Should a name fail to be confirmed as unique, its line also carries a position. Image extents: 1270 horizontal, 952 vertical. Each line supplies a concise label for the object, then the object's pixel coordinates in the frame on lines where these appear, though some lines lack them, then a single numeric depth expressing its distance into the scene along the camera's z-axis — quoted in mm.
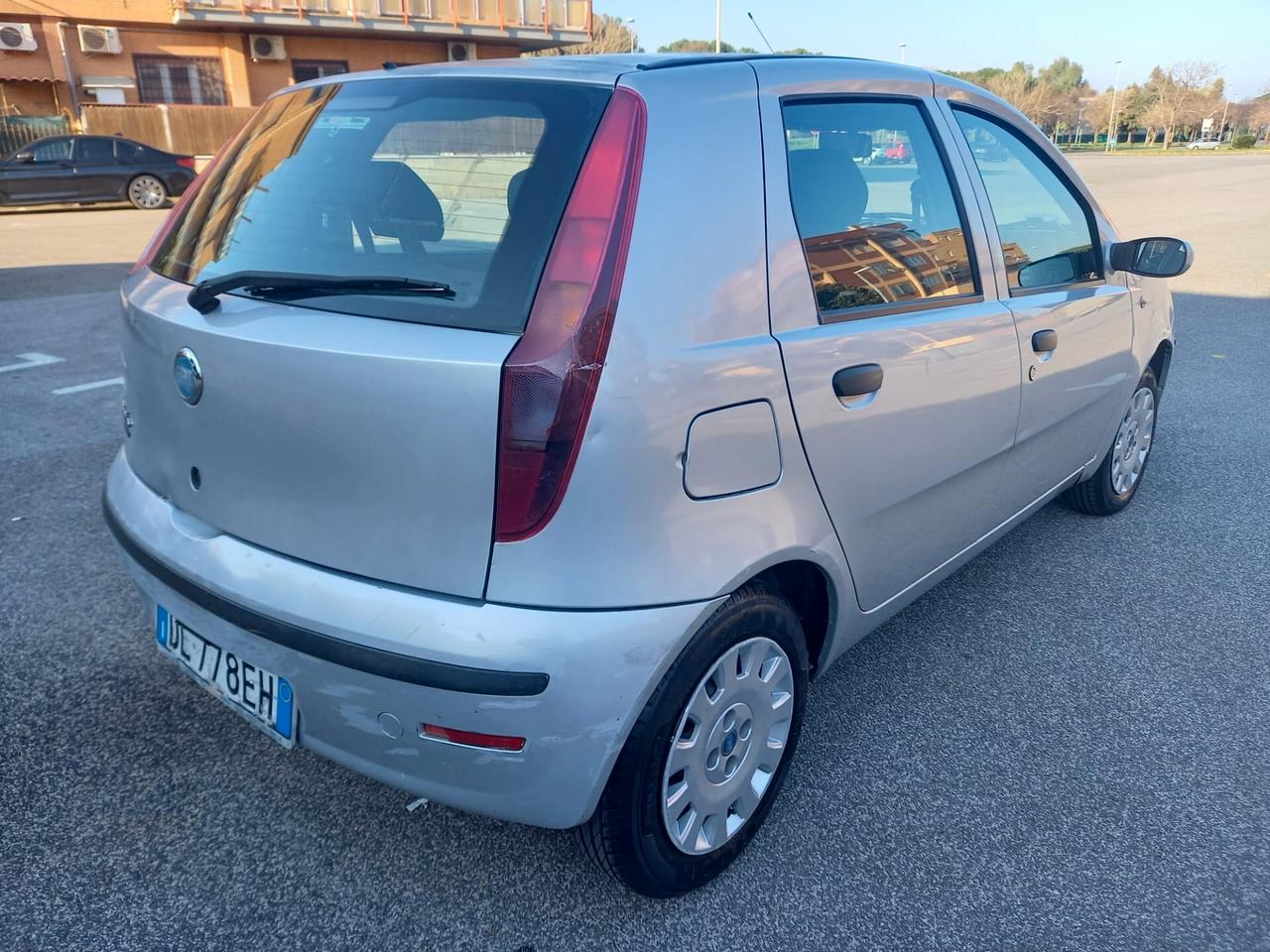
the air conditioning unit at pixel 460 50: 30403
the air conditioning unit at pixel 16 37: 24875
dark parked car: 17484
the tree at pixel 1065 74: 113662
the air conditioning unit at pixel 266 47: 28203
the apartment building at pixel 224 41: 25750
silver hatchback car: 1692
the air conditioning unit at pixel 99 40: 25938
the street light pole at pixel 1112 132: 76750
